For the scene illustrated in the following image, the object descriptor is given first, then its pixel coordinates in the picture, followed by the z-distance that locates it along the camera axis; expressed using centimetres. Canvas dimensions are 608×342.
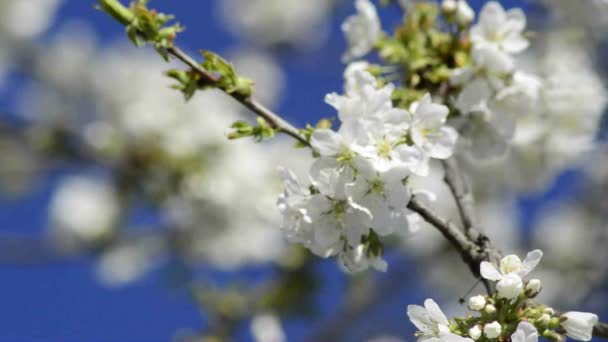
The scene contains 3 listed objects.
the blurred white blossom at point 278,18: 656
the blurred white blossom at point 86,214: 469
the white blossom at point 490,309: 144
